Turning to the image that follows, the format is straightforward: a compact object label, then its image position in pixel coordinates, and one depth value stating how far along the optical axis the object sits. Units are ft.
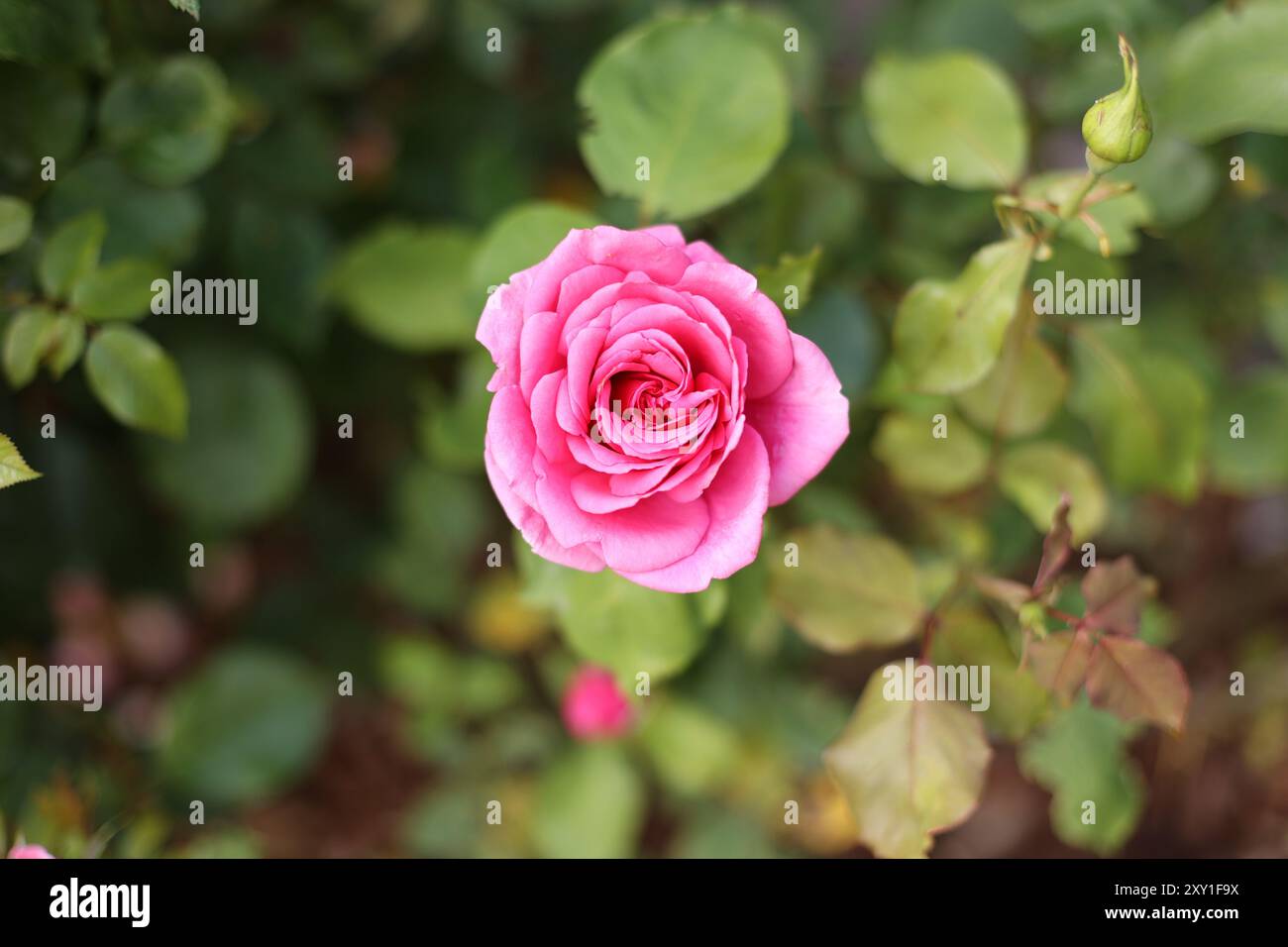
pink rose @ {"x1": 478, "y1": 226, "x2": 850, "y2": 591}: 1.95
